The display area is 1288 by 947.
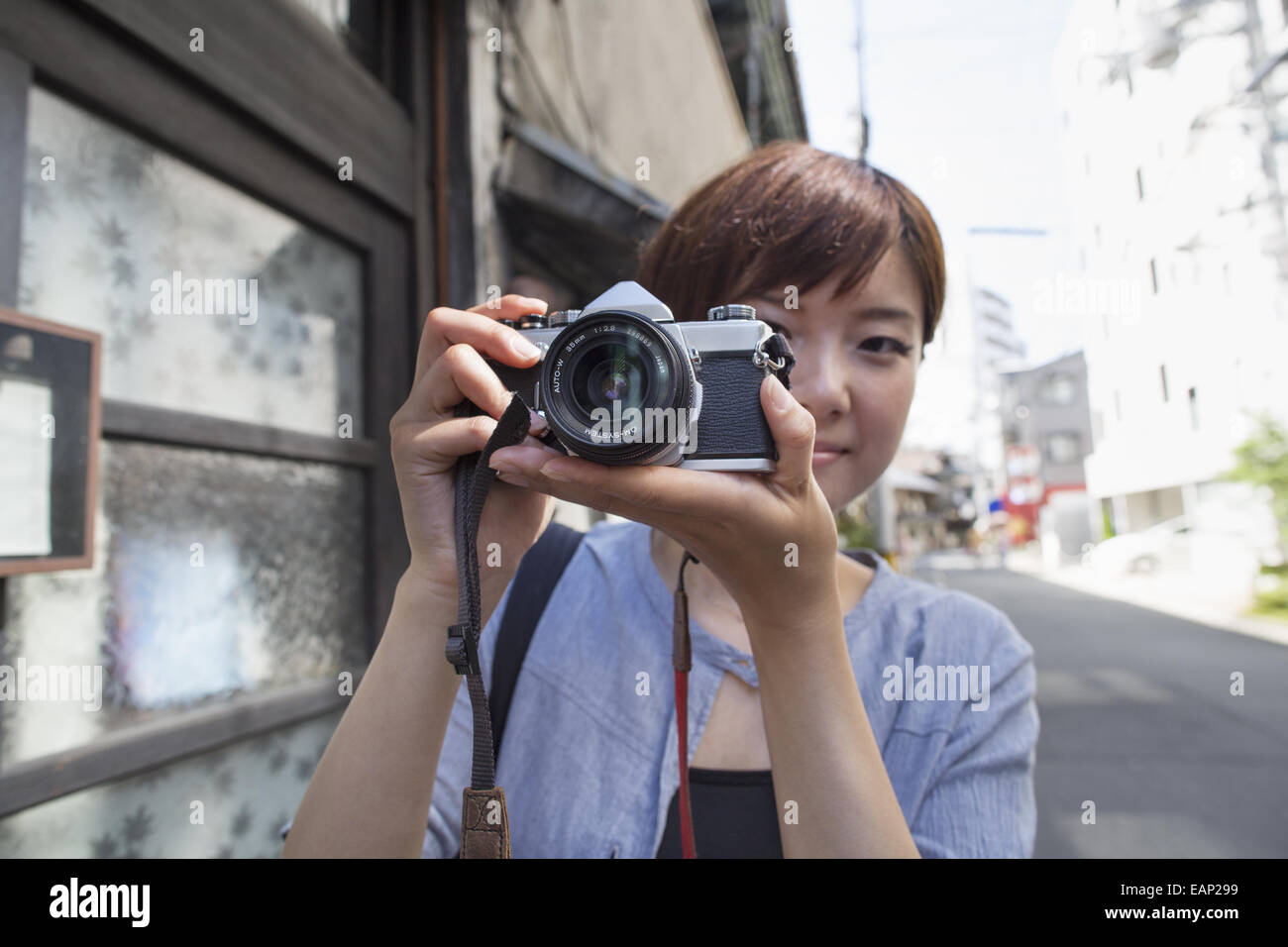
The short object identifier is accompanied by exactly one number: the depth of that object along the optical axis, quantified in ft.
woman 2.30
